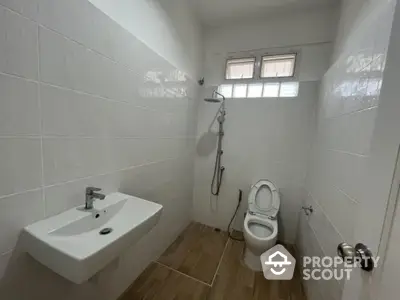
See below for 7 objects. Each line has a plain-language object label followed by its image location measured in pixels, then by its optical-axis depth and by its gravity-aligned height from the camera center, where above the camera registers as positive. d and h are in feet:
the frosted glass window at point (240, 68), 7.41 +2.77
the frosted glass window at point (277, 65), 6.86 +2.77
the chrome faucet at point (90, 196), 3.31 -1.28
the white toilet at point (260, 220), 5.46 -2.91
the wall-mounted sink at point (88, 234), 2.27 -1.64
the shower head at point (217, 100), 6.77 +1.42
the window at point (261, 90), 6.79 +1.82
